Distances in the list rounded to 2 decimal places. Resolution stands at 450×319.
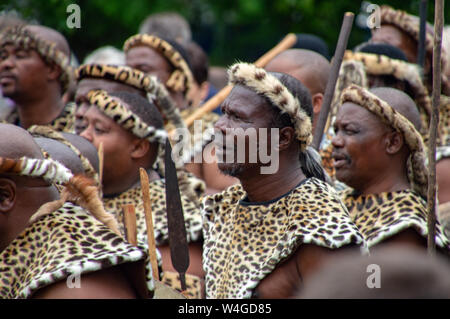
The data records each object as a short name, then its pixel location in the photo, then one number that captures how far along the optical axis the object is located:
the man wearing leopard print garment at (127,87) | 11.90
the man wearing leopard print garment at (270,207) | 7.59
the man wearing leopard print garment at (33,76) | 13.42
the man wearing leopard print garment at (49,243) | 6.19
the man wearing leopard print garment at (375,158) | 9.25
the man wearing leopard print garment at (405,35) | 13.79
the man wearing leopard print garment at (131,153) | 10.62
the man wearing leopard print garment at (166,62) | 15.03
